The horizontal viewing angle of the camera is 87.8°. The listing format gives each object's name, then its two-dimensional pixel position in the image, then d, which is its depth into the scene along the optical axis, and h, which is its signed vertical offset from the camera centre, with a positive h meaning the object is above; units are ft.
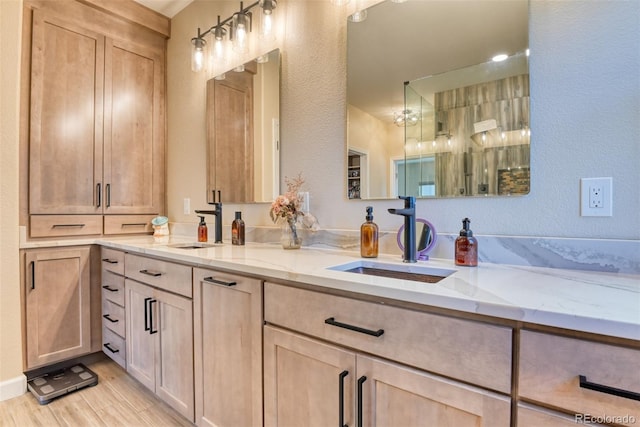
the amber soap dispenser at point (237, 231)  6.54 -0.40
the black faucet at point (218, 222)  7.06 -0.24
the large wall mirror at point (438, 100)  4.03 +1.53
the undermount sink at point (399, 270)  3.80 -0.72
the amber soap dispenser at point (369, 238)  4.64 -0.37
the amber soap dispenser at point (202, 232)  7.15 -0.46
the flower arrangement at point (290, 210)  5.58 +0.02
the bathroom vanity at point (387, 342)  2.10 -1.11
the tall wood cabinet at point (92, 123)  6.96 +2.03
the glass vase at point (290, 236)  5.64 -0.42
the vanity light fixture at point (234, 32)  6.39 +3.79
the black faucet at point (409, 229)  4.22 -0.22
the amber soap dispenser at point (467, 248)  3.90 -0.42
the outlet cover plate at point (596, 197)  3.46 +0.17
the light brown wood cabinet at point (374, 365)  2.44 -1.35
